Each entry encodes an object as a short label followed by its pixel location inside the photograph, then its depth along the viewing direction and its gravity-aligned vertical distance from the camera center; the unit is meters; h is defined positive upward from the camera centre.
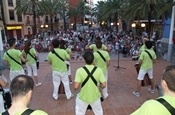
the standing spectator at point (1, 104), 3.88 -1.35
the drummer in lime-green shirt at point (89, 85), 4.11 -1.12
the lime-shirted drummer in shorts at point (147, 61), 6.46 -1.06
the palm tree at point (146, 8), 14.36 +1.03
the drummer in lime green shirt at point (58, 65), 6.21 -1.14
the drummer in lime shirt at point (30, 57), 7.81 -1.15
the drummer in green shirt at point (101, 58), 6.09 -0.91
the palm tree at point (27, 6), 29.25 +2.53
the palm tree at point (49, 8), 30.95 +2.82
